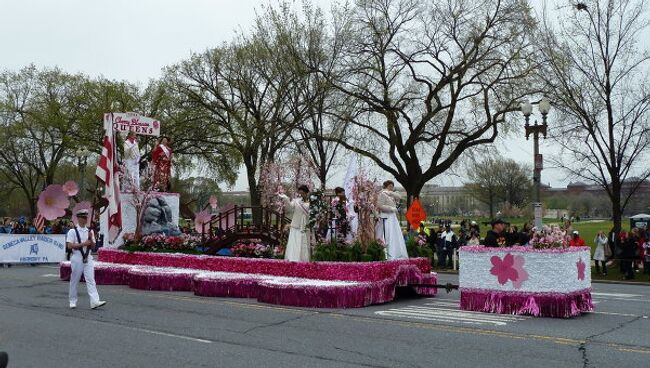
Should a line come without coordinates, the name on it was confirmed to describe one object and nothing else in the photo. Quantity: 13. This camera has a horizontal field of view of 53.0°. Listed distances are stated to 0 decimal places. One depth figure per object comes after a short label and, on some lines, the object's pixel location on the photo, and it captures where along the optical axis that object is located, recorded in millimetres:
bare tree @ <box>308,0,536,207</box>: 29484
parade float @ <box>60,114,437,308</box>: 13383
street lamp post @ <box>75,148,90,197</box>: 41006
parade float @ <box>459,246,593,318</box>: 11508
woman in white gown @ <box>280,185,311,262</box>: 14914
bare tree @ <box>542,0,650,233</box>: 23344
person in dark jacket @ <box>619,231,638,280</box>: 22000
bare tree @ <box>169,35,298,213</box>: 33938
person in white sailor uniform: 13242
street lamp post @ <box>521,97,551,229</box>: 18969
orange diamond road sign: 24234
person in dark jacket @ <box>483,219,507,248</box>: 12773
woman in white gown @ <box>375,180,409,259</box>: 14586
